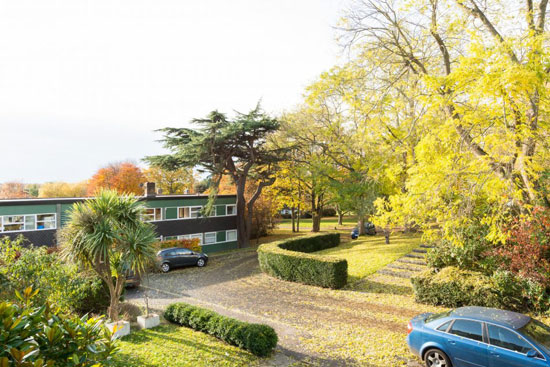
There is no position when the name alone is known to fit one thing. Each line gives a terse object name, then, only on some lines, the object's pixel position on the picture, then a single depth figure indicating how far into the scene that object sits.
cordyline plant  10.20
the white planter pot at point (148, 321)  11.18
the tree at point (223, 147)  26.83
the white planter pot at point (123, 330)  10.16
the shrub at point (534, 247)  10.44
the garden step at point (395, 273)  17.21
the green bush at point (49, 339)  3.21
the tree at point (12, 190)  64.94
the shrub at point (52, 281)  9.09
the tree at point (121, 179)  52.62
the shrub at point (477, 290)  11.11
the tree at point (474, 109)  9.62
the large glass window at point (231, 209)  33.97
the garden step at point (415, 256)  19.74
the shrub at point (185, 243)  26.64
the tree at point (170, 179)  56.47
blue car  6.99
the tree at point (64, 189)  61.53
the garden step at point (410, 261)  18.95
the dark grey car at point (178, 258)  21.72
